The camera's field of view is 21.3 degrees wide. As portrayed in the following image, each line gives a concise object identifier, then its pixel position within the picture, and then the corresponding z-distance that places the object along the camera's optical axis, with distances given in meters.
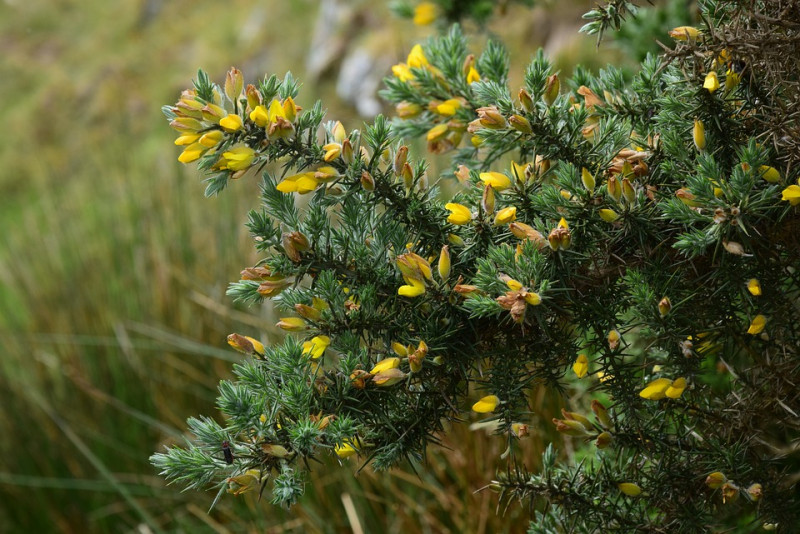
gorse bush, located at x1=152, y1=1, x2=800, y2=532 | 1.06
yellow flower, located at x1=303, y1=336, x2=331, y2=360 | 1.08
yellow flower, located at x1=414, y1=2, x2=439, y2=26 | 1.52
